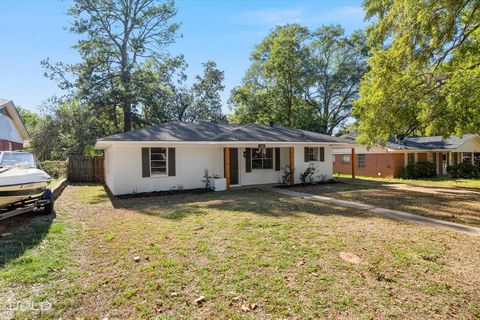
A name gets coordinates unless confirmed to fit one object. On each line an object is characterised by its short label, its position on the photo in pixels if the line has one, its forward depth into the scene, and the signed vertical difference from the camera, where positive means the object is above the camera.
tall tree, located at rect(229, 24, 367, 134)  28.94 +8.65
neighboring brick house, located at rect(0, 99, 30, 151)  13.41 +1.73
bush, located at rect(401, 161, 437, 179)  20.19 -1.17
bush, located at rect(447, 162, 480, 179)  20.66 -1.26
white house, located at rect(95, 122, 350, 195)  11.91 +0.12
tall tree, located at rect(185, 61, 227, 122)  28.85 +6.36
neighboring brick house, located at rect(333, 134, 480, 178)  21.25 -0.02
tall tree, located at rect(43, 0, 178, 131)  21.28 +9.14
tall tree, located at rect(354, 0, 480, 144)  8.71 +3.24
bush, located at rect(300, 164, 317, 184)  15.38 -1.04
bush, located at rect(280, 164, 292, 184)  14.98 -1.00
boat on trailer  6.25 -0.58
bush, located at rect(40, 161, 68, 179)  18.55 -0.58
